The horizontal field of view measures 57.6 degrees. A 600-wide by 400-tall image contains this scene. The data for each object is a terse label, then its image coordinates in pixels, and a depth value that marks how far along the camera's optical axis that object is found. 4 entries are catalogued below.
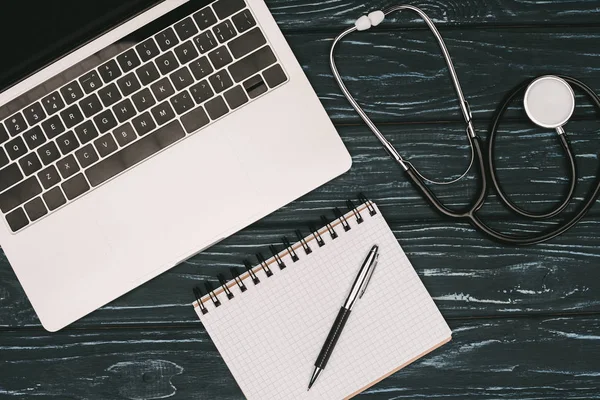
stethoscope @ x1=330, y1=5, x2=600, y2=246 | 0.70
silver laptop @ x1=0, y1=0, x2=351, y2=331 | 0.66
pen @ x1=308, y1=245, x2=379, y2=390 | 0.69
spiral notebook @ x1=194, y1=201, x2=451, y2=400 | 0.70
